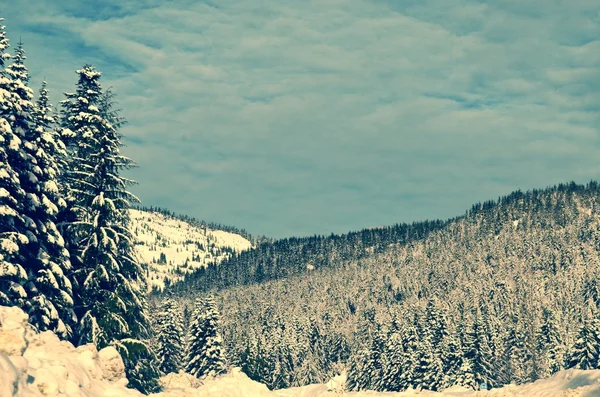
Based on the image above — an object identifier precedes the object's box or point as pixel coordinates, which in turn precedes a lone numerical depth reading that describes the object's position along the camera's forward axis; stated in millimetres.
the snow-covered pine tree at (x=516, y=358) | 105062
